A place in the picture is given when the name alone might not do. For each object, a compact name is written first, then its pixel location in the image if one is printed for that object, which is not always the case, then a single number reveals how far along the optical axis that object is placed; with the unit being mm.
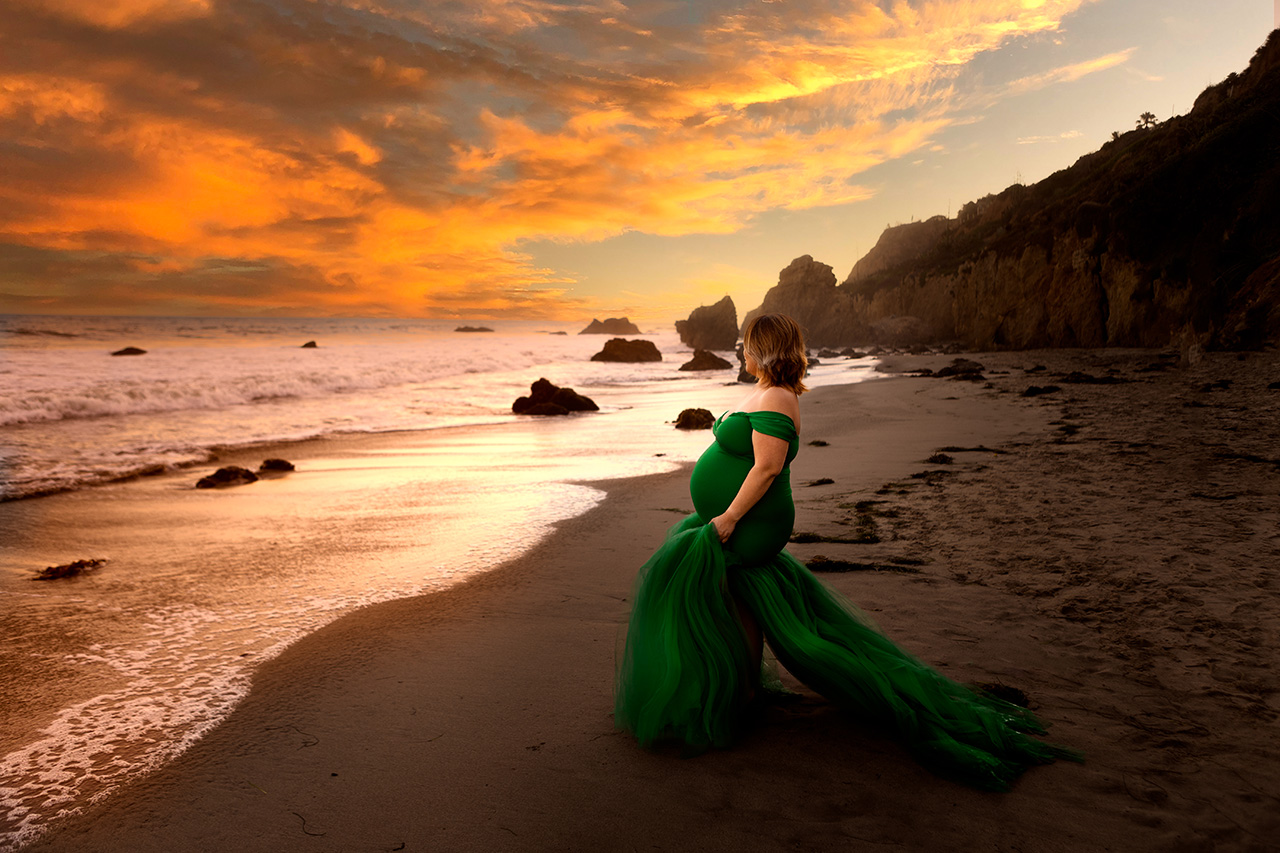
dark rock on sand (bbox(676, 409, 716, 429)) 14367
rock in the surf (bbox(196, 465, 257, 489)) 8844
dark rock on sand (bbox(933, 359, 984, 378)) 25292
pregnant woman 2766
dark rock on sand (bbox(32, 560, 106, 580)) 5258
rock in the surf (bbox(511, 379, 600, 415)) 18312
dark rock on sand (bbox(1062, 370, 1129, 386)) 17391
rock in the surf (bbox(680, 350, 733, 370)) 42250
